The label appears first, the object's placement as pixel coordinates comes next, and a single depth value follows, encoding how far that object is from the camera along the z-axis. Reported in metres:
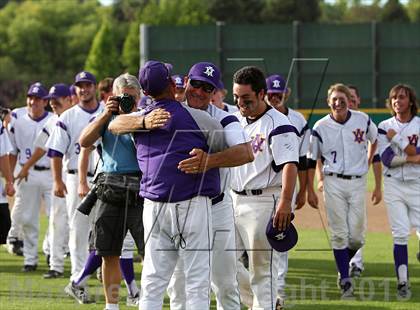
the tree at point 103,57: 89.25
